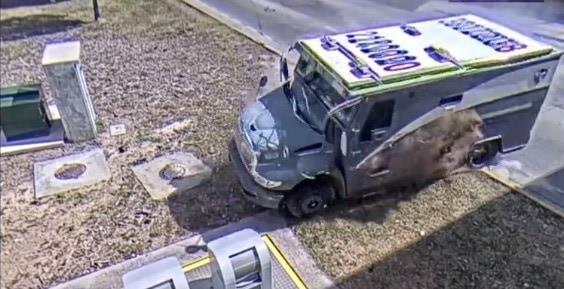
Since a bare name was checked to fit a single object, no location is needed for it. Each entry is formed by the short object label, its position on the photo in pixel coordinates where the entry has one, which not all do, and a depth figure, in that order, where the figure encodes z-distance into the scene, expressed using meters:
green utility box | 6.28
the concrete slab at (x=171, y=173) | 5.70
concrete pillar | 6.19
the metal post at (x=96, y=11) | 11.56
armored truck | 4.69
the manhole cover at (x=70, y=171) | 5.93
